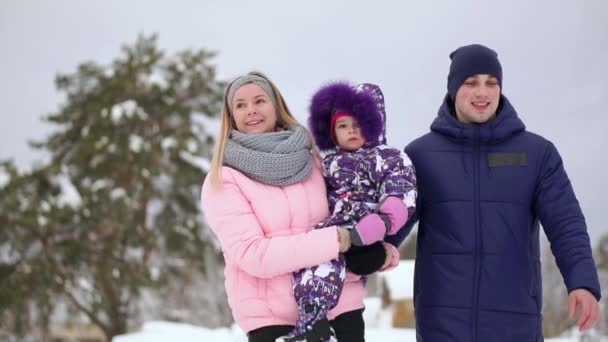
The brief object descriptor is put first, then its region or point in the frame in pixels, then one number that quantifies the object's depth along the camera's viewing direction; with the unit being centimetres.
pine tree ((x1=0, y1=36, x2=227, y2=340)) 1316
